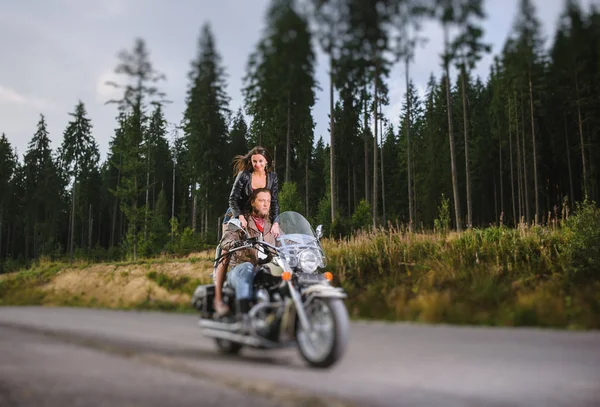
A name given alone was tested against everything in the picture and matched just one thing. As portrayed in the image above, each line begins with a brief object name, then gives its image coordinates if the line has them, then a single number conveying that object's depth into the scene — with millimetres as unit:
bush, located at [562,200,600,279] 8750
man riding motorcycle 4219
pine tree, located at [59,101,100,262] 40594
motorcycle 3463
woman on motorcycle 5414
